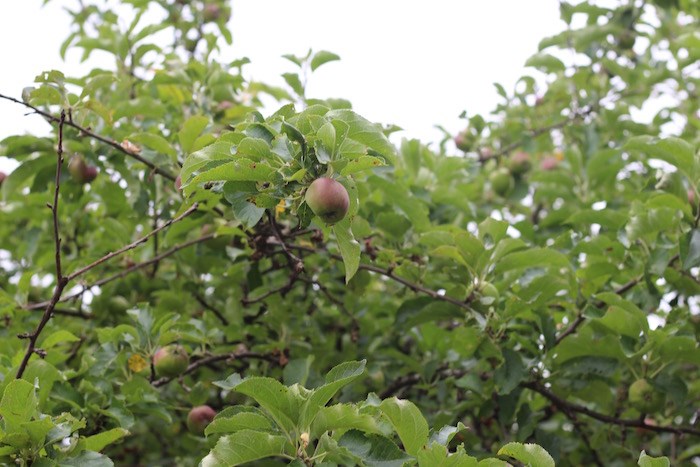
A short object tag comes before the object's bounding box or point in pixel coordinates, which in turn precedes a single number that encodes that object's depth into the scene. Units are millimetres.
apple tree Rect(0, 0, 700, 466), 2632
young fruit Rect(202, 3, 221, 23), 3634
